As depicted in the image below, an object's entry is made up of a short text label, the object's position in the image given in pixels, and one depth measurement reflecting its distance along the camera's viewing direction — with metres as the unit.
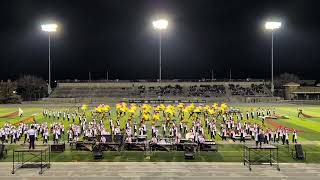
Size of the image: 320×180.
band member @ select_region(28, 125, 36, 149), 18.94
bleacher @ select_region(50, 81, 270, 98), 78.81
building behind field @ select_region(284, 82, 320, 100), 80.94
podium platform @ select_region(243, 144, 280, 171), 17.32
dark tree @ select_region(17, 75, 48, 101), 89.74
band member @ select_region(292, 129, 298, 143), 24.30
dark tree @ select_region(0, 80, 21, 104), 72.12
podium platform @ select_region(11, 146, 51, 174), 16.88
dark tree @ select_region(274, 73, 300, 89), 117.06
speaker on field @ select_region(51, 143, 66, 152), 21.44
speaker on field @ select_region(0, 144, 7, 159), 19.01
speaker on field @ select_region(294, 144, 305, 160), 19.20
